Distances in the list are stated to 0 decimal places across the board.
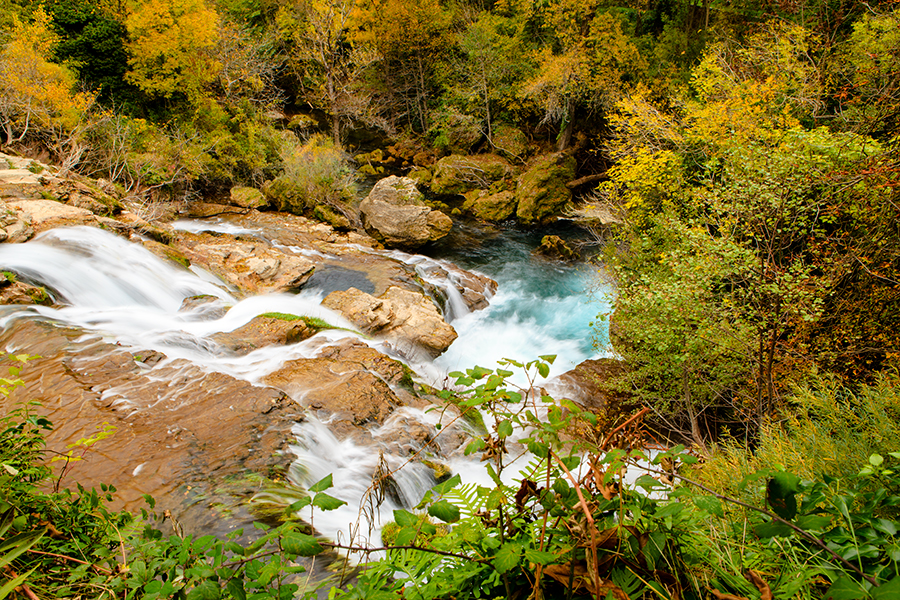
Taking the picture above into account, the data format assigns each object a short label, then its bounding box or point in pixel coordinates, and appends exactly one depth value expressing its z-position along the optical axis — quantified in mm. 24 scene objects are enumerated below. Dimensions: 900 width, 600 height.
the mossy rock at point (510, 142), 22228
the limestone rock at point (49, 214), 8555
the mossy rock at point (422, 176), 23094
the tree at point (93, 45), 15961
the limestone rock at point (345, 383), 5996
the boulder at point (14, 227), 7796
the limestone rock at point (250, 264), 10695
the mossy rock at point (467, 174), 21266
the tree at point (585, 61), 18062
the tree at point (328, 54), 22328
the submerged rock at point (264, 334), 7418
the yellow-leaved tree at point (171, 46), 16781
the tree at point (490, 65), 22423
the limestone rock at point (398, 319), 9203
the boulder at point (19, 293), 6641
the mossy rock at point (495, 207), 19172
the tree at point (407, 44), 24484
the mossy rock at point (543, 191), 18703
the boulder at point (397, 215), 15078
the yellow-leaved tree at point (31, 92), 11922
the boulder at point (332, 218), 15609
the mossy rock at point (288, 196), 16188
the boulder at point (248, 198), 16438
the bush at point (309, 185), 16109
